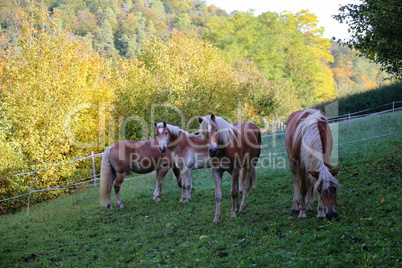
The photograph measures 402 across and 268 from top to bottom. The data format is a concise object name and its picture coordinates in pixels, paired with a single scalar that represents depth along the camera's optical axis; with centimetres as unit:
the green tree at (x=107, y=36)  6669
